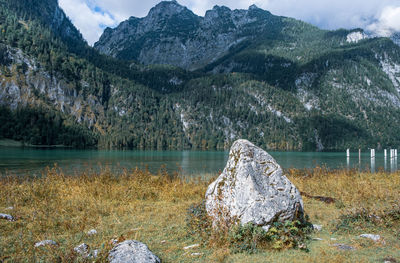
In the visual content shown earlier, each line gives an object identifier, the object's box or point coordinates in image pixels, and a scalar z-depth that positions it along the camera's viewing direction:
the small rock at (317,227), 8.70
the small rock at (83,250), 5.61
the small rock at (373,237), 7.38
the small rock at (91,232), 8.15
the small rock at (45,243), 6.75
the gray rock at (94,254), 5.67
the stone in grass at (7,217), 9.30
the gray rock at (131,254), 5.54
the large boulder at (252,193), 7.42
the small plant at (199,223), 7.78
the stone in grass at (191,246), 7.23
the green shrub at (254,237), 6.89
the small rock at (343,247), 6.88
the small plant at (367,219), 8.55
